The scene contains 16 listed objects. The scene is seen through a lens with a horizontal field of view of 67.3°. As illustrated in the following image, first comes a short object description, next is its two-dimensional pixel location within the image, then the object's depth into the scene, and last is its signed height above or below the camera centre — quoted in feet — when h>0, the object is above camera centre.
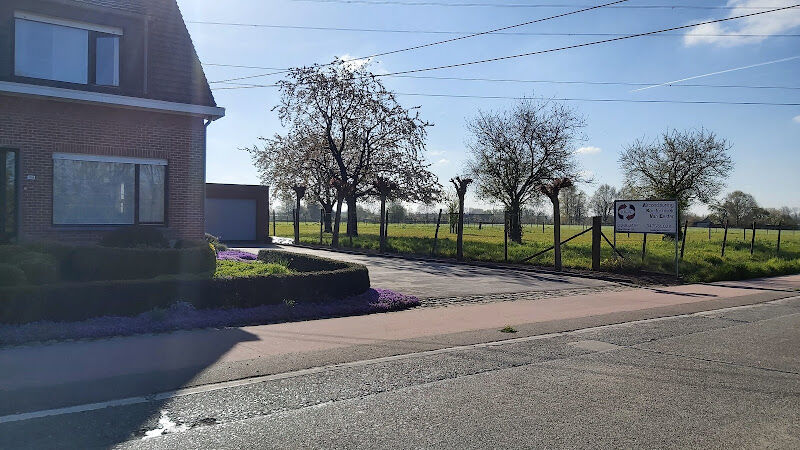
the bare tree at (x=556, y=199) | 62.64 +2.11
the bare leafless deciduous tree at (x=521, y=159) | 118.52 +11.70
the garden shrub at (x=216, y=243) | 61.93 -3.56
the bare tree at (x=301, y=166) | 125.51 +10.09
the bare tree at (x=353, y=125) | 120.16 +18.27
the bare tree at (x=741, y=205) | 226.79 +7.97
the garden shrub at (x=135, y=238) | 41.04 -2.14
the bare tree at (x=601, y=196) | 306.06 +13.02
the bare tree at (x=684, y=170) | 142.31 +12.62
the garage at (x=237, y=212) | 112.37 -0.43
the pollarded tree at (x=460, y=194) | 71.92 +2.65
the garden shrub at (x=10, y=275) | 27.14 -3.28
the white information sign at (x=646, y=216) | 59.94 +0.52
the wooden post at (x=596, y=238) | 61.93 -1.89
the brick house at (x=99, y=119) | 38.60 +5.98
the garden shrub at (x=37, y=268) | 29.68 -3.19
